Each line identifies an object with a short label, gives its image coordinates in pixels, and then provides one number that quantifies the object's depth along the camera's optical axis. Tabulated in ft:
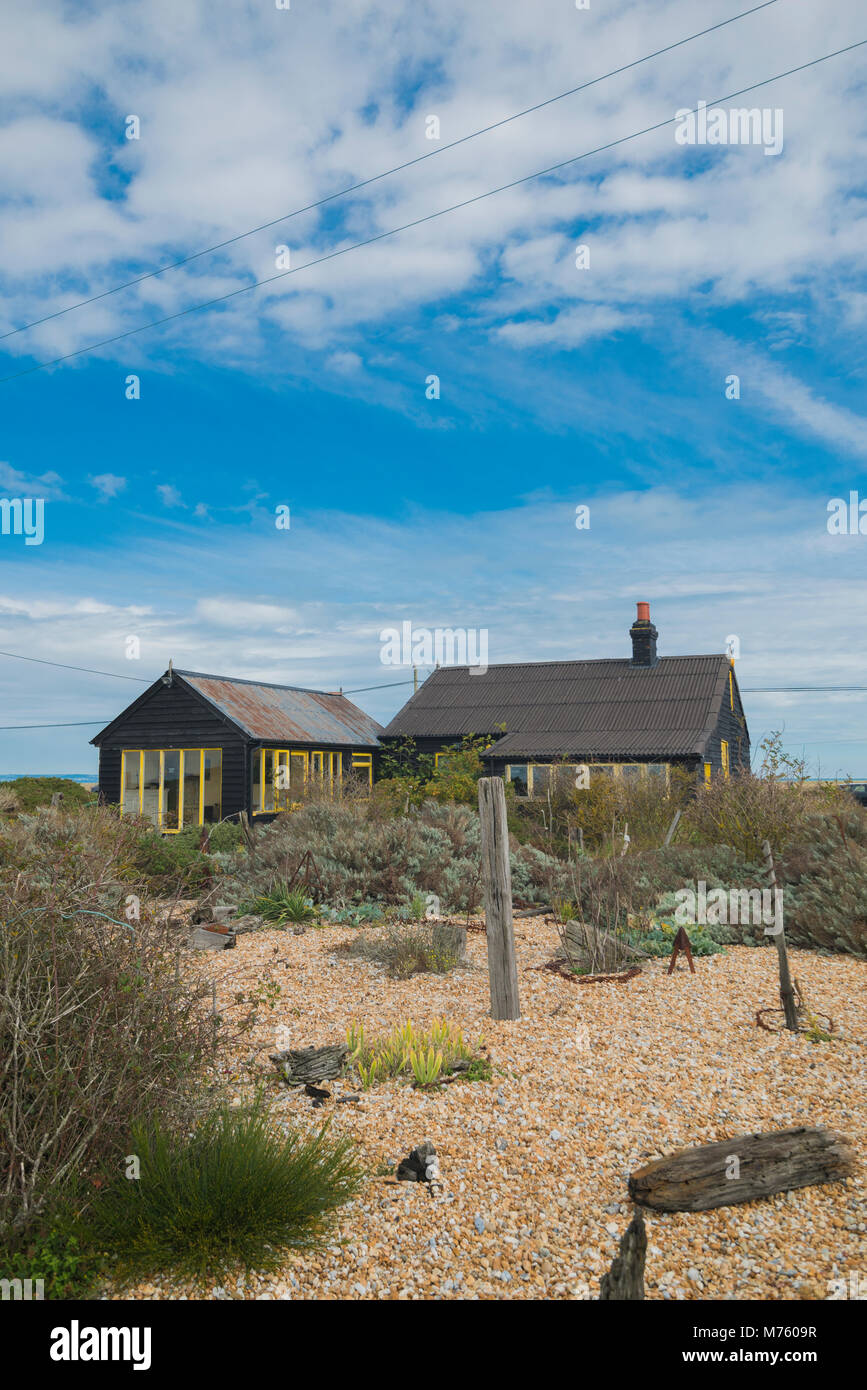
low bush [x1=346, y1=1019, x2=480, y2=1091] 16.40
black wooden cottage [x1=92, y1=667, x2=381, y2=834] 70.85
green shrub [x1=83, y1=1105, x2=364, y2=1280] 10.50
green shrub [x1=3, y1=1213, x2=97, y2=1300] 10.14
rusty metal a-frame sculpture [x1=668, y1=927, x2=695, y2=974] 23.77
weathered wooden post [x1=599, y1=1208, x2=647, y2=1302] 8.61
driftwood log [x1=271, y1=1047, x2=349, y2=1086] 16.46
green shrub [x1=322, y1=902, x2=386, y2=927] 31.35
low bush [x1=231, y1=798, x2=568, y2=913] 34.06
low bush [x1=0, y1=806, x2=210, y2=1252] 10.80
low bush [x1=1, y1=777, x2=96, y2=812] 75.10
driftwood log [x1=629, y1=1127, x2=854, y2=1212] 12.17
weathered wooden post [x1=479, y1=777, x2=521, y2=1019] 20.34
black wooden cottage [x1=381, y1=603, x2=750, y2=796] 72.18
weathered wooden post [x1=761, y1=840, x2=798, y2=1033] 18.97
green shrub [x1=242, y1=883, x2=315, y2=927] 32.14
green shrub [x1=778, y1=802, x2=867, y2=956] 26.48
